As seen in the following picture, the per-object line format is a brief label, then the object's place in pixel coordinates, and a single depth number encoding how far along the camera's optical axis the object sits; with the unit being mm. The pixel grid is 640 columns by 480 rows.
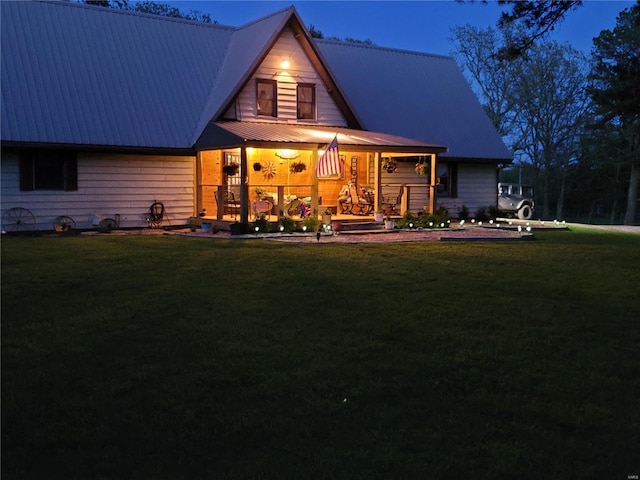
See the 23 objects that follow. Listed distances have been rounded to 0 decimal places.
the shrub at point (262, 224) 18031
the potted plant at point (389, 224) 19625
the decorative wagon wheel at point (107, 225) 18906
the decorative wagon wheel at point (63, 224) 18375
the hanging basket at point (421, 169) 22500
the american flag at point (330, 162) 17891
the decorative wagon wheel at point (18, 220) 17938
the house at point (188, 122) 18531
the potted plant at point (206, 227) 18734
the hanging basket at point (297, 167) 21922
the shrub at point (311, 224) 18484
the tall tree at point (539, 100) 42562
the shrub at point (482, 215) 25589
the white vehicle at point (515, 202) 30172
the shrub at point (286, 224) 18234
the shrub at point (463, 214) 25562
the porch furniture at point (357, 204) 21531
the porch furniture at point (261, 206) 19094
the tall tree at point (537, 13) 12297
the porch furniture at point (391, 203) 21750
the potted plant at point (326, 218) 18833
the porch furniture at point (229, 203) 19859
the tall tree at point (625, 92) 14273
